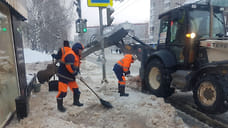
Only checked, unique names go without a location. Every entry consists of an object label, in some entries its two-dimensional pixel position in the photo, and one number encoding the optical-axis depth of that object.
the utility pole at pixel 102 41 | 6.72
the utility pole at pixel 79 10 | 9.19
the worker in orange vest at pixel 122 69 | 5.09
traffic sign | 6.35
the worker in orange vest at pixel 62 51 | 3.96
